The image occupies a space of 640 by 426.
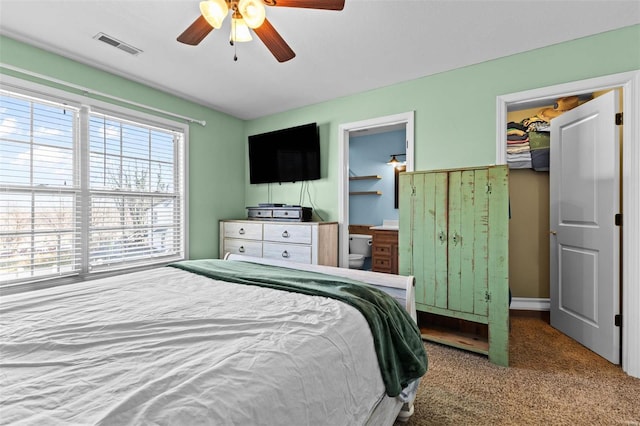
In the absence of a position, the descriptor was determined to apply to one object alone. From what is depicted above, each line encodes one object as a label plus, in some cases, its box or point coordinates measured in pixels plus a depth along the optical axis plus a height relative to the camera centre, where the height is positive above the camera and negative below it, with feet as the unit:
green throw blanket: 4.02 -1.49
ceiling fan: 5.18 +3.61
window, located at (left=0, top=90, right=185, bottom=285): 7.84 +0.66
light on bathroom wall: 15.80 +2.72
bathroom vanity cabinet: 12.78 -1.69
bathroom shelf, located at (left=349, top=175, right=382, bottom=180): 16.07 +1.92
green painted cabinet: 7.14 -0.88
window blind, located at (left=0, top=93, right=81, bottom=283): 7.72 +0.61
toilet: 15.30 -1.72
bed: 2.20 -1.36
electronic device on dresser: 11.23 +0.01
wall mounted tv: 12.05 +2.43
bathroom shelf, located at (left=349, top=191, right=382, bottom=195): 16.09 +1.08
